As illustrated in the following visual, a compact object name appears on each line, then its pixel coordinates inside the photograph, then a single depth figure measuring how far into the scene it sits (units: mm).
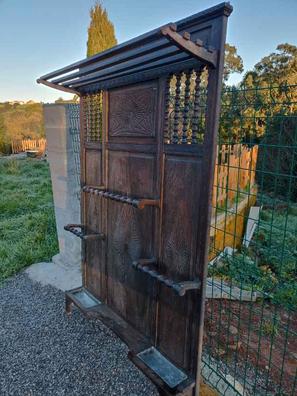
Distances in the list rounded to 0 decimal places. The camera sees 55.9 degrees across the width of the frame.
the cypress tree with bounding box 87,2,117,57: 8656
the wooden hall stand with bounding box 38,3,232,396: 1258
